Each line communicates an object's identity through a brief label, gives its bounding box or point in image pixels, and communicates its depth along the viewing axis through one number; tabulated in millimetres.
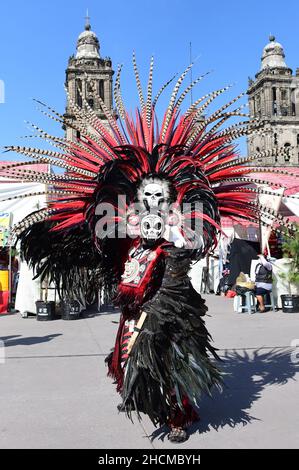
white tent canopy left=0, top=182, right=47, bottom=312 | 9116
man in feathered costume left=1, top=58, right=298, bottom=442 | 3166
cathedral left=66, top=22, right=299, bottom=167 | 56469
